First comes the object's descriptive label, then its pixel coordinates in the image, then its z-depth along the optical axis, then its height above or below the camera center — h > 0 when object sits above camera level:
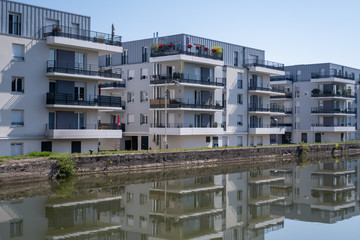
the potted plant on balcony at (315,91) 79.76 +8.09
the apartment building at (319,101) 79.75 +6.58
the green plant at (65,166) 33.84 -2.43
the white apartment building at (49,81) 37.56 +4.91
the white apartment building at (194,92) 52.62 +5.71
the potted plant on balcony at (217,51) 55.84 +10.75
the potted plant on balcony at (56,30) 39.22 +9.36
